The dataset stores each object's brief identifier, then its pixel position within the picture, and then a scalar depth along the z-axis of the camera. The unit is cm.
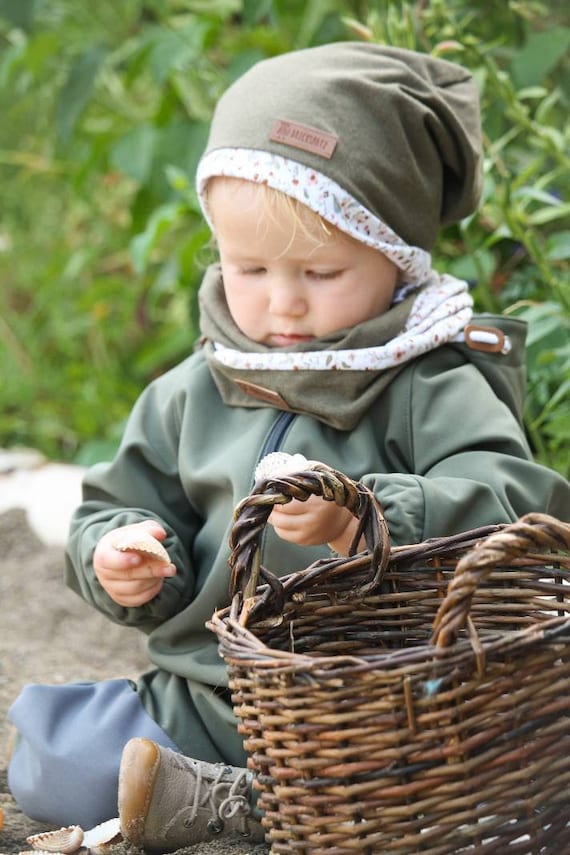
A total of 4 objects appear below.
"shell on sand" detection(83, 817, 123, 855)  343
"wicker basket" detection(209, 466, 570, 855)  254
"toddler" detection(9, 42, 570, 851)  362
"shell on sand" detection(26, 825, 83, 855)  339
